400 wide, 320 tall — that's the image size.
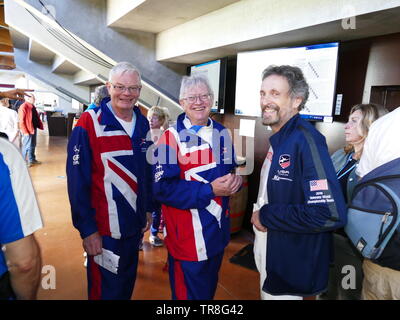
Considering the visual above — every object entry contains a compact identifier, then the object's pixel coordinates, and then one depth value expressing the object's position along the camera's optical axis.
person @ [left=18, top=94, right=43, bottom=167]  6.84
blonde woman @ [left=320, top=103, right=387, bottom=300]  1.97
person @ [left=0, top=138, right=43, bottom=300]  0.83
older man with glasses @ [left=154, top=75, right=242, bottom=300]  1.43
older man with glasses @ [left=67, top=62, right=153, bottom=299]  1.56
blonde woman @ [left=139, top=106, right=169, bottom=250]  3.47
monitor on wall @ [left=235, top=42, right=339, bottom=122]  2.74
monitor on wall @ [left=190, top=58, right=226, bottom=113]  4.07
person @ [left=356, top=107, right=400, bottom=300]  1.18
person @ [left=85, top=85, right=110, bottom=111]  2.94
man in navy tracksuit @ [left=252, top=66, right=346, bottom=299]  1.15
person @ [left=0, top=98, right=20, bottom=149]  4.16
